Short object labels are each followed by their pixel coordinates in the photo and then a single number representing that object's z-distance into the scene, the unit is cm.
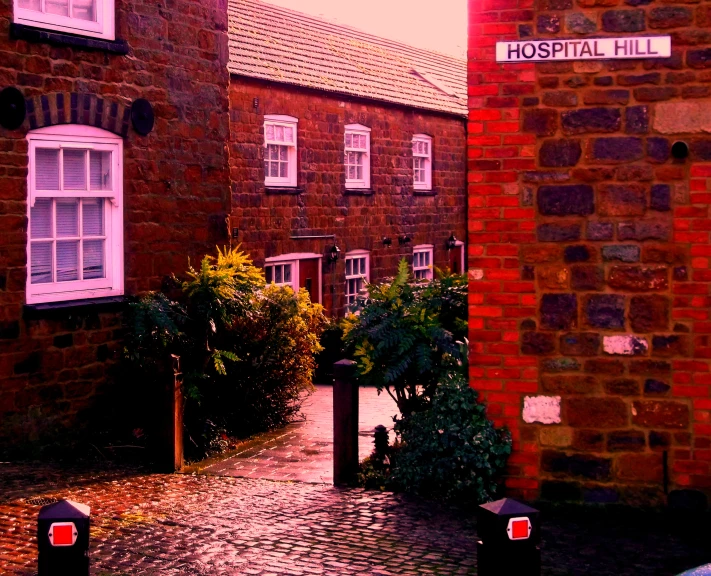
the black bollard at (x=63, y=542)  417
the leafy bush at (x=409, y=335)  844
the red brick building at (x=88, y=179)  983
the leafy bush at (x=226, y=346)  1083
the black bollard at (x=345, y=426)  852
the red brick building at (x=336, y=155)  1733
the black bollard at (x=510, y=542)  438
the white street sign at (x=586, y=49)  736
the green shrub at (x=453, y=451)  762
